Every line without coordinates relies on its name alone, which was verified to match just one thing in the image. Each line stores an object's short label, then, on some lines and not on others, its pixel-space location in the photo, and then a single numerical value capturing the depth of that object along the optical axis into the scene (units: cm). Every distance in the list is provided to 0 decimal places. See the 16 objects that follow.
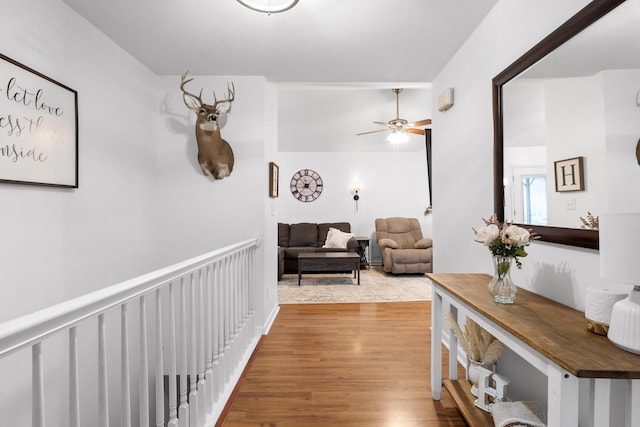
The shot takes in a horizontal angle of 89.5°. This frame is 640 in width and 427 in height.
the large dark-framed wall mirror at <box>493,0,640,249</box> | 111
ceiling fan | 466
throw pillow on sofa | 618
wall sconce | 711
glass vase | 145
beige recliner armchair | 565
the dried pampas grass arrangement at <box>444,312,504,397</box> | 174
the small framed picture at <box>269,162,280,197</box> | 329
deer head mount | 283
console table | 86
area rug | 428
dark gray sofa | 591
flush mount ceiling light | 175
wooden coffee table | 515
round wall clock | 715
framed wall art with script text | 162
